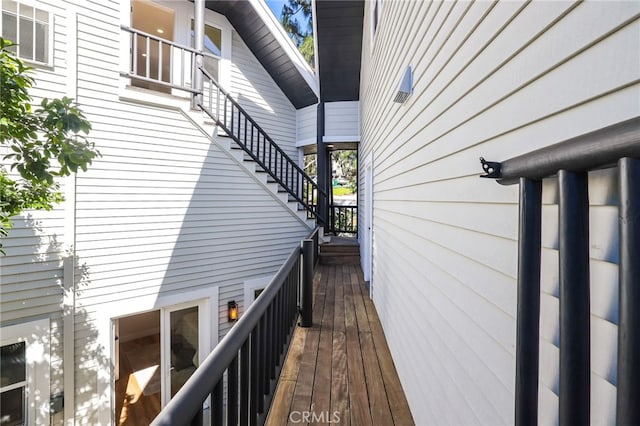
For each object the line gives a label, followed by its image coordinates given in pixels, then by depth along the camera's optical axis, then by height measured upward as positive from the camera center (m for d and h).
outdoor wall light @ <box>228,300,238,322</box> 5.44 -1.86
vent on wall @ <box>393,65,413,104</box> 2.13 +0.93
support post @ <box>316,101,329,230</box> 7.18 +1.24
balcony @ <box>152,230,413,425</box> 1.08 -1.30
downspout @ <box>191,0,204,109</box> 5.08 +2.83
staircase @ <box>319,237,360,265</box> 6.59 -0.97
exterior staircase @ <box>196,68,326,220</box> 5.38 +1.22
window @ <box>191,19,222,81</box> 6.38 +3.54
